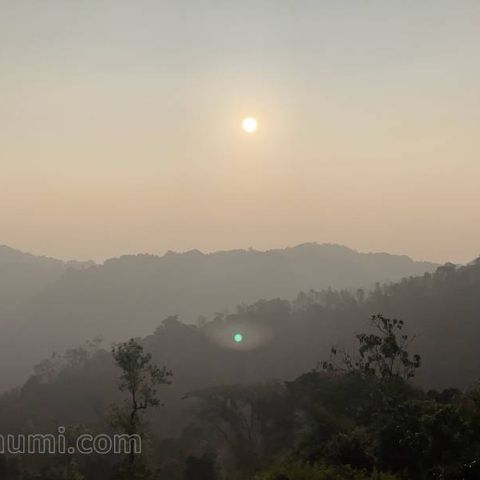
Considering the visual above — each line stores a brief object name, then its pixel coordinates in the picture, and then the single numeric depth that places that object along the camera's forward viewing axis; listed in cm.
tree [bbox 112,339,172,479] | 4369
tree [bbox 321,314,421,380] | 6781
